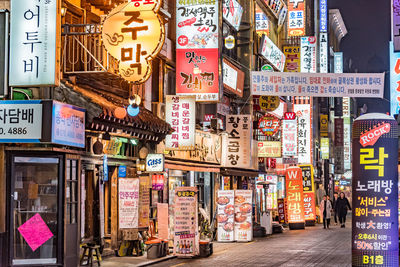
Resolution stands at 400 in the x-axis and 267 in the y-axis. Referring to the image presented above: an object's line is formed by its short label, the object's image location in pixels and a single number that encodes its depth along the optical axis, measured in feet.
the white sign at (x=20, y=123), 56.29
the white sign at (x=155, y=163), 78.69
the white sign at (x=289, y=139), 162.91
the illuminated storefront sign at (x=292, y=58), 170.50
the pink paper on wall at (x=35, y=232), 58.85
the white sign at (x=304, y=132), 185.47
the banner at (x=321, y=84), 84.64
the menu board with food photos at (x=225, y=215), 93.66
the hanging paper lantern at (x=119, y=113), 66.59
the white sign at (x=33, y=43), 56.24
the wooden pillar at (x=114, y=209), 74.85
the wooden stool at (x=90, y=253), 63.93
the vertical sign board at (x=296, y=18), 193.67
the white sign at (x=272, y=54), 149.77
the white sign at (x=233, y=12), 123.24
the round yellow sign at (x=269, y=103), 137.69
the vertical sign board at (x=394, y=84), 114.73
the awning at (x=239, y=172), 114.06
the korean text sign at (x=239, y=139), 109.19
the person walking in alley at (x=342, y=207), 126.50
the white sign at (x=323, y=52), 257.92
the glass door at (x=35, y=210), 58.75
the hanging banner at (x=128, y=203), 71.00
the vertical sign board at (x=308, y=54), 190.19
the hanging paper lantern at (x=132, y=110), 68.74
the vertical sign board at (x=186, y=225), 72.38
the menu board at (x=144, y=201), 75.66
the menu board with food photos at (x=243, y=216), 93.76
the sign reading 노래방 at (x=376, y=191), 49.64
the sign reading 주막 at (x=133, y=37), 62.95
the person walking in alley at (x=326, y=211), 125.74
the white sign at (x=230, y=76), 117.39
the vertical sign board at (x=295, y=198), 123.65
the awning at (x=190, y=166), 89.20
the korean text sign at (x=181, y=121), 85.51
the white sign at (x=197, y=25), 91.86
